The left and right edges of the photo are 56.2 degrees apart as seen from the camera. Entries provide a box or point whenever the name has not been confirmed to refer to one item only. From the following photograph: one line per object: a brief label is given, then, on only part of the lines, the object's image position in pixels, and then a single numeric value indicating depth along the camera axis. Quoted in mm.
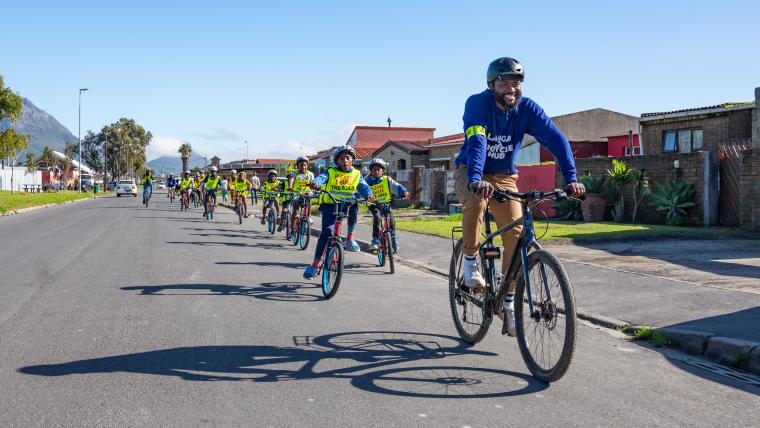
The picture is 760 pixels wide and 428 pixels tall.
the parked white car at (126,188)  66375
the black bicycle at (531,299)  4465
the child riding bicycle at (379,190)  11516
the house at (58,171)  122625
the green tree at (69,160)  131450
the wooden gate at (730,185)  16438
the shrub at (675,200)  17344
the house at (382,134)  72250
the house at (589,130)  41688
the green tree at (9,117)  38688
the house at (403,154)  47750
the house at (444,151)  43719
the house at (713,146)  16406
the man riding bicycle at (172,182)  38412
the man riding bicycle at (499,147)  5250
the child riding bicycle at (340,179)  9336
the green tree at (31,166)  103438
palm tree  157125
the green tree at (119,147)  133125
